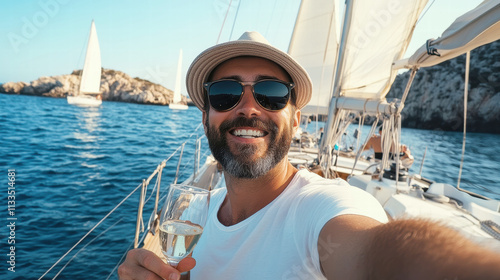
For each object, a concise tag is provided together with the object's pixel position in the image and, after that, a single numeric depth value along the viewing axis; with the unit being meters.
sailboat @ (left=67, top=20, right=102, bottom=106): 37.97
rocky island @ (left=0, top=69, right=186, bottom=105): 65.81
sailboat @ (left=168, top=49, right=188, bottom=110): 45.88
